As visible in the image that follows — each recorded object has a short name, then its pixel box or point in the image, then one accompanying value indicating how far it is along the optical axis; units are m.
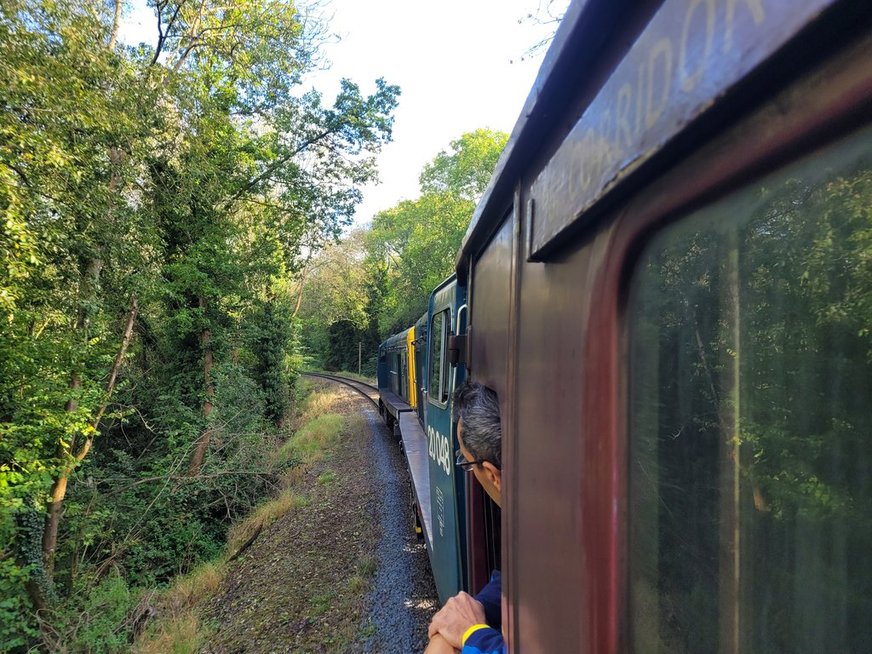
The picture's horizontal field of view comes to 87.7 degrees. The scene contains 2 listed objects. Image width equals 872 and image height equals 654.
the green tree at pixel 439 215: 27.88
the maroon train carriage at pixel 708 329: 0.47
